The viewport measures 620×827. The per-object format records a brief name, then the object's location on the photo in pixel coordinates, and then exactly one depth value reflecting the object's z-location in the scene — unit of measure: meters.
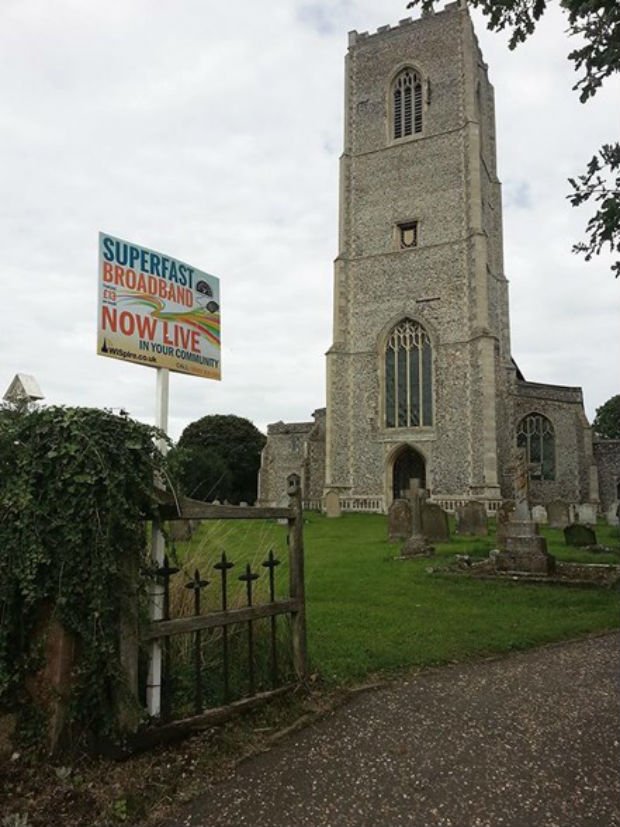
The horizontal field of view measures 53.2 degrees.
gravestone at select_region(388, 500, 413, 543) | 15.02
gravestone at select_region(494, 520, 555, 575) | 10.12
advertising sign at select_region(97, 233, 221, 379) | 3.55
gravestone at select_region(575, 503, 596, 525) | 20.55
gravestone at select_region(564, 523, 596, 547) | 13.80
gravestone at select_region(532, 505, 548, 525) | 20.40
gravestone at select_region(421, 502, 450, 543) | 14.62
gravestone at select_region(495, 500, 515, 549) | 11.40
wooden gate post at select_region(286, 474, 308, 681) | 4.34
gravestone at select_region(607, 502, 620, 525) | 20.94
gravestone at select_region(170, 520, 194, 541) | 11.47
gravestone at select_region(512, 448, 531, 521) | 11.06
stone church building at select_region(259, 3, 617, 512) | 25.61
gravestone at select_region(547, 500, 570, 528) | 19.06
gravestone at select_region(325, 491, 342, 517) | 25.11
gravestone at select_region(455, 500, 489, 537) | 16.58
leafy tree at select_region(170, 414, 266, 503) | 43.91
